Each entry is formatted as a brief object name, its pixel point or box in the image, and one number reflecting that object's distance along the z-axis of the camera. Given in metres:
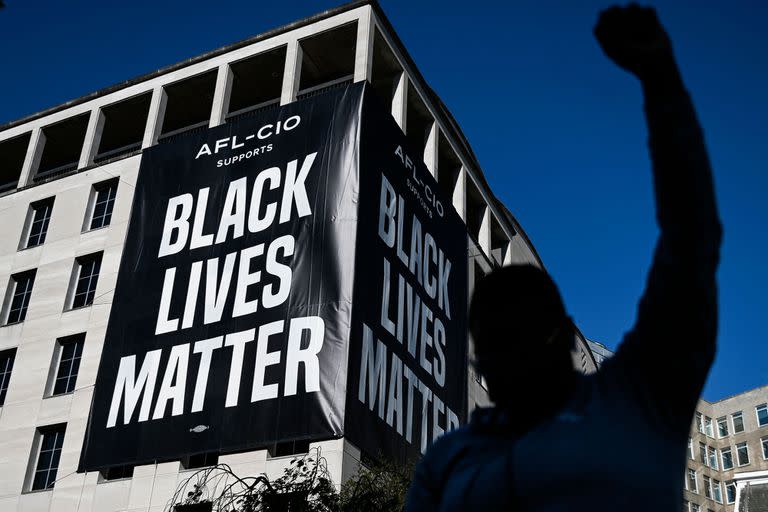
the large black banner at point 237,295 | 23.94
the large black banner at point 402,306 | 24.48
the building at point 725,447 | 77.06
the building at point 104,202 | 28.31
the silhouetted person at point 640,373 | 1.63
